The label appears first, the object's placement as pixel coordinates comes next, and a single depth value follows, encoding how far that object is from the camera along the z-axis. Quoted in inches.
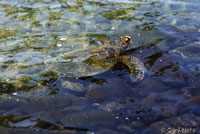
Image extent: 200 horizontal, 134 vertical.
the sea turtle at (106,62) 204.7
